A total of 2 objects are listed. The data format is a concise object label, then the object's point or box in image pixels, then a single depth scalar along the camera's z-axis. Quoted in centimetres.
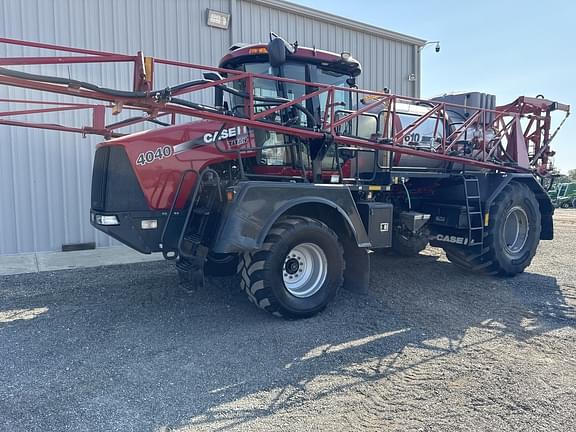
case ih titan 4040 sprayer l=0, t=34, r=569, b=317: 446
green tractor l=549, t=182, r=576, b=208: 2881
